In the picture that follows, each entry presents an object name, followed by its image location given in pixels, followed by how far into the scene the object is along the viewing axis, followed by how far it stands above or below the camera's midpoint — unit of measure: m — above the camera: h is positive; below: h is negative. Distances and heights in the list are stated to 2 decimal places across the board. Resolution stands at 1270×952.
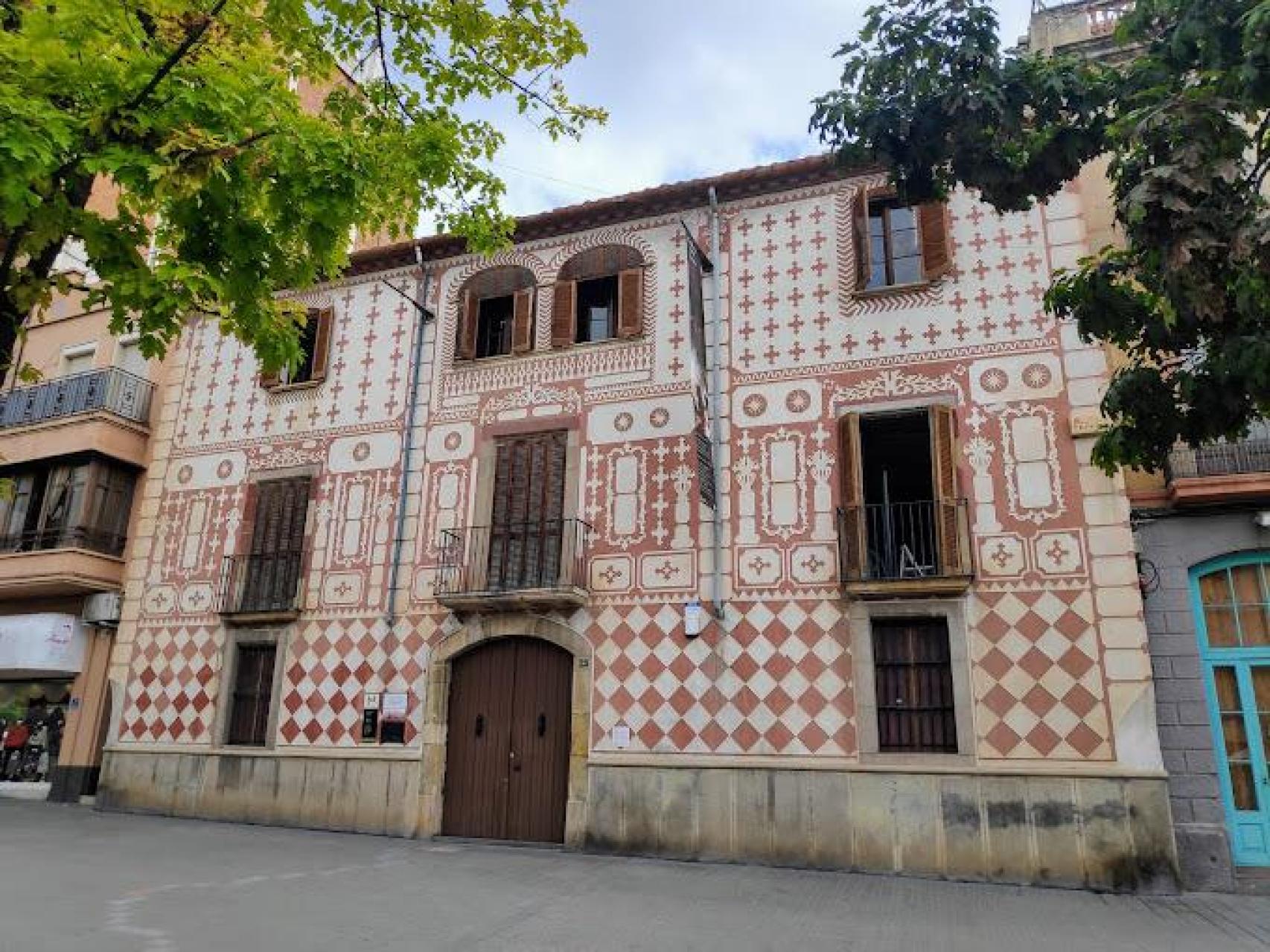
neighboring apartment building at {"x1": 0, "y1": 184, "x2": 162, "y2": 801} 16.03 +3.16
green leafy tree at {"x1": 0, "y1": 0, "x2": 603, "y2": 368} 5.02 +3.42
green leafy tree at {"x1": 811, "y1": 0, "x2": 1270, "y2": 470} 5.60 +4.08
